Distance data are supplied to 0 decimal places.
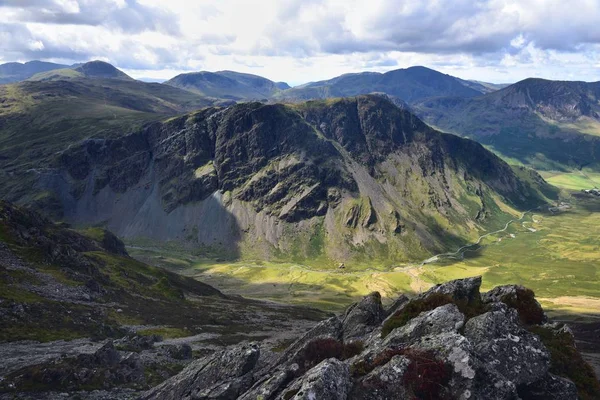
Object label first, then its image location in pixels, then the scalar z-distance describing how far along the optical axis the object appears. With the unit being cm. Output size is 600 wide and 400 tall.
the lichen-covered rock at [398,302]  6498
